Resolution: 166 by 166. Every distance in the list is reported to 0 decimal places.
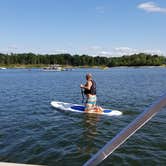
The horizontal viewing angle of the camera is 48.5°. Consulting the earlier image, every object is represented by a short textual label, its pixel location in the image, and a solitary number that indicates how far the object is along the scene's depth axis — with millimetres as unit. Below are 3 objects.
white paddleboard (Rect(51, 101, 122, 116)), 10235
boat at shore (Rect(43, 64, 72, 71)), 97645
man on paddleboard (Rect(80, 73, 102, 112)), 10717
